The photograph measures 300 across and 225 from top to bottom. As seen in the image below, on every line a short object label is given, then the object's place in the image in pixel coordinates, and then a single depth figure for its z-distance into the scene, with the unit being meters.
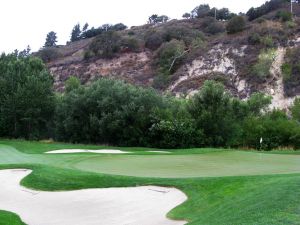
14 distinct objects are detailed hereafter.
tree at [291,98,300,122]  39.01
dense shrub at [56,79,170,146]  31.97
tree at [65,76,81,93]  45.77
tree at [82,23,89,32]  128.89
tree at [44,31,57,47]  134.45
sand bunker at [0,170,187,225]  9.53
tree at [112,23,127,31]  112.54
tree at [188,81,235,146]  30.72
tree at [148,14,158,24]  116.89
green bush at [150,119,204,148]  29.62
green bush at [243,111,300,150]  32.50
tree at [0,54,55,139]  37.59
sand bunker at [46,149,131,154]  22.97
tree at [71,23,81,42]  122.50
